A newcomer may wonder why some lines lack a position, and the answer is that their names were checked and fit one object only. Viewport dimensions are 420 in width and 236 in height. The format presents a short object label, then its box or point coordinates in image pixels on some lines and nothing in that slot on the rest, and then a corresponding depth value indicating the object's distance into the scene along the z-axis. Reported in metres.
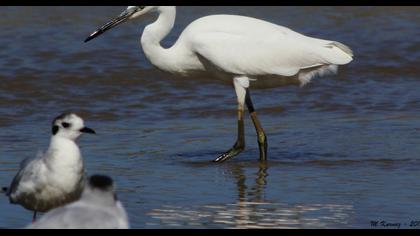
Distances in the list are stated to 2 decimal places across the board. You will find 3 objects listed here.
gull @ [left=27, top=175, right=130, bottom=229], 10.39
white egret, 18.91
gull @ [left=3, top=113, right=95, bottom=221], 12.95
